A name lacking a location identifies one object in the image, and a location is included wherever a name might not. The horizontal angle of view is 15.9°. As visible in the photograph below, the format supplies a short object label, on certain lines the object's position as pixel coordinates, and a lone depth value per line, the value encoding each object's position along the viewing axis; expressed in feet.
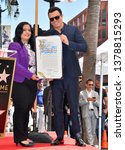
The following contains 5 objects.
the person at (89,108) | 34.97
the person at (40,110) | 42.24
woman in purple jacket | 18.31
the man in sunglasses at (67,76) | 17.75
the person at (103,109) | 36.25
